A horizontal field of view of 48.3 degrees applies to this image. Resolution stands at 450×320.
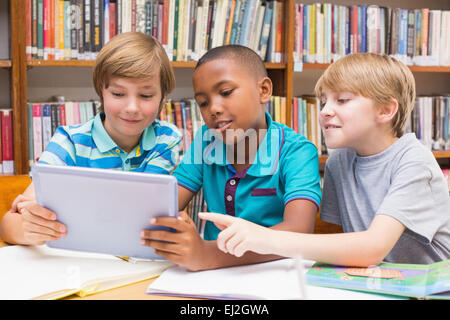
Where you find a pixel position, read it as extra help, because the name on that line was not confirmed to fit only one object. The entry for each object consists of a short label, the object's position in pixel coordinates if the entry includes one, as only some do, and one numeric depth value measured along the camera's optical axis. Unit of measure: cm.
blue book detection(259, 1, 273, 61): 227
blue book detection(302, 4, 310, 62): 234
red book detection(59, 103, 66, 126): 208
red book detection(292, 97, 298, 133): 239
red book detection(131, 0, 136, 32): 209
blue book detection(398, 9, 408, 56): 247
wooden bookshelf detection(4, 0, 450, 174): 193
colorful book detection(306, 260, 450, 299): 77
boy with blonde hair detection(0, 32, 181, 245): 122
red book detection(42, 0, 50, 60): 199
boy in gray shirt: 98
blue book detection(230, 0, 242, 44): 221
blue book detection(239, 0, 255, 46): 222
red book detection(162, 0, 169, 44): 214
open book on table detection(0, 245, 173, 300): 80
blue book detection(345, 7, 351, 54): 240
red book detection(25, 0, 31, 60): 196
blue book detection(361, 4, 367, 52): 242
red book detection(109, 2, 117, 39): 207
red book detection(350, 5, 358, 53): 241
